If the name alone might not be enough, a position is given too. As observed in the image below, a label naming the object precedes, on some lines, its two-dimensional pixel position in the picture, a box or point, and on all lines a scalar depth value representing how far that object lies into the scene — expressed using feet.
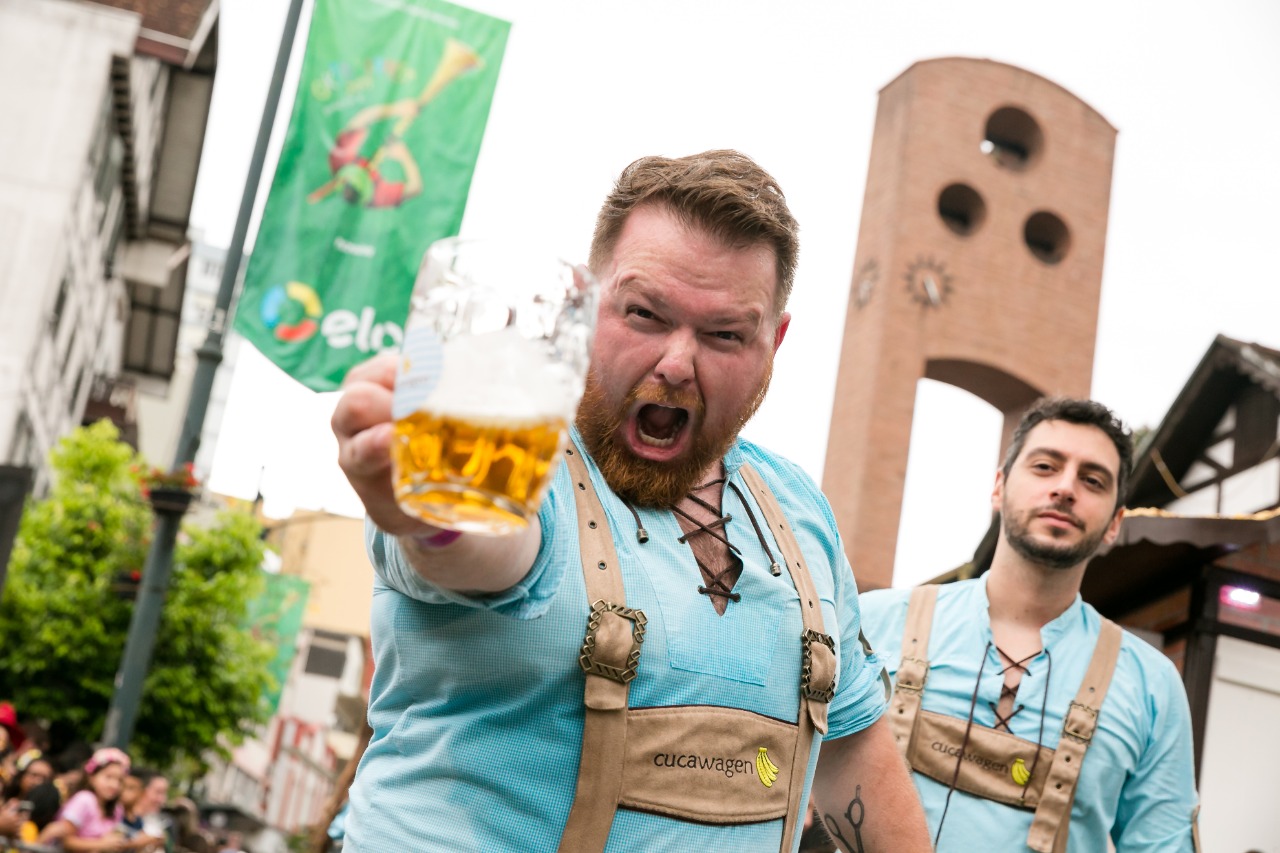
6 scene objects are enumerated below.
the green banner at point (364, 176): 30.66
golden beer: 3.80
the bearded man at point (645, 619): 5.98
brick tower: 68.85
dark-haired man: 12.42
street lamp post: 30.94
